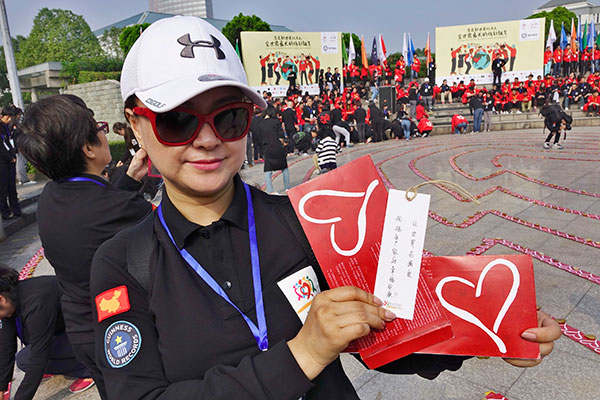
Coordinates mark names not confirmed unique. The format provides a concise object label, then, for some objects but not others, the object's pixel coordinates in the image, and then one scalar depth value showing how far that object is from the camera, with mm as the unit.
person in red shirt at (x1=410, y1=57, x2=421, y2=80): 25294
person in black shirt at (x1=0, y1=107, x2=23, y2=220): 7020
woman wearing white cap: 862
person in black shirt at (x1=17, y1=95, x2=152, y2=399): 1815
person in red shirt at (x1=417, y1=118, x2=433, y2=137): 17156
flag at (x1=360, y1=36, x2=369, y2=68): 26683
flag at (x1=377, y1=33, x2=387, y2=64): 26234
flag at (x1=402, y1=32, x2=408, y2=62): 26266
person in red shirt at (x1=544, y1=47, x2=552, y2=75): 25562
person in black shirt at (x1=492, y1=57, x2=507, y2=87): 22797
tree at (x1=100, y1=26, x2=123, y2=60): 65312
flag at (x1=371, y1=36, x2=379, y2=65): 27094
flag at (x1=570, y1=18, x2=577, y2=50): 28209
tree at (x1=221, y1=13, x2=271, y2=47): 39312
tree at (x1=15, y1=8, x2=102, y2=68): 48531
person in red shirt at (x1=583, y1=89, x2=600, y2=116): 18266
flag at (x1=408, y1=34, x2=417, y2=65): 26359
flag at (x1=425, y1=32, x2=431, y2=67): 25406
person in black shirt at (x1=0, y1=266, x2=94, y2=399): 2453
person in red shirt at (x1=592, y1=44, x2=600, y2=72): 27500
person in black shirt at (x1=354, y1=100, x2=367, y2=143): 15828
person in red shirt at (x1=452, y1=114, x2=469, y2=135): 17734
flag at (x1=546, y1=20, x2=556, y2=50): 26362
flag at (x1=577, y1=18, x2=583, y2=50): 30406
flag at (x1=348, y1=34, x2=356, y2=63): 27453
